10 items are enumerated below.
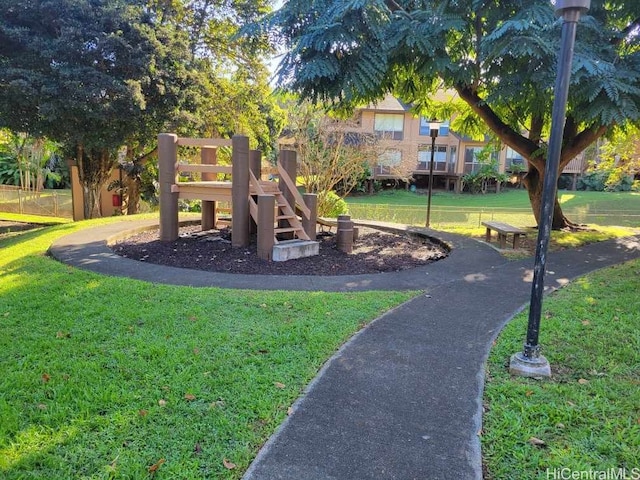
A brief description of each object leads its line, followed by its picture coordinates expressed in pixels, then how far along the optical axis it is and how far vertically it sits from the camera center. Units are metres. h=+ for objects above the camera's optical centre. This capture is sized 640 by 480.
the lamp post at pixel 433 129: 12.38 +1.74
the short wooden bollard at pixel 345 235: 8.48 -0.93
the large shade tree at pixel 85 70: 10.43 +2.76
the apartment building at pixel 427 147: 32.38 +3.39
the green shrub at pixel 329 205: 14.15 -0.58
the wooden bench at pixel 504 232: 8.79 -0.78
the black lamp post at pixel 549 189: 3.14 +0.04
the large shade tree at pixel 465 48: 6.40 +2.24
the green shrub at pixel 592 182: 39.09 +1.24
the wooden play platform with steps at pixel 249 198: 7.32 -0.26
